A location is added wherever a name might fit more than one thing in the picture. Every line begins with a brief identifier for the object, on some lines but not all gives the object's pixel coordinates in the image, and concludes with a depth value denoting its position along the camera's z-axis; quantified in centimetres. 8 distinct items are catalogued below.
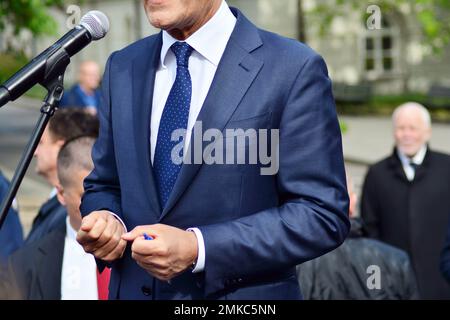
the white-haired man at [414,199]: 595
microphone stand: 216
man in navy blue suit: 227
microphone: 214
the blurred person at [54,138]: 442
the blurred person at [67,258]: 357
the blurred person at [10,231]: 455
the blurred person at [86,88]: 1196
